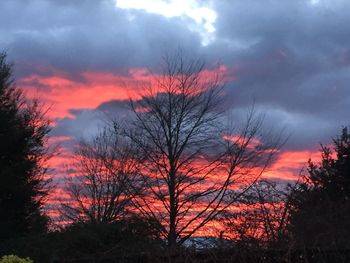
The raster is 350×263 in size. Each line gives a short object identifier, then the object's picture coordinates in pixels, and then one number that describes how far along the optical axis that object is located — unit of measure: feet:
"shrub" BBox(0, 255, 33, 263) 41.57
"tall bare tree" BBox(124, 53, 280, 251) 86.94
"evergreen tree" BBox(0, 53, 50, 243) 81.15
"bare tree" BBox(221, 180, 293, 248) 31.26
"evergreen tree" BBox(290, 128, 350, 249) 40.37
